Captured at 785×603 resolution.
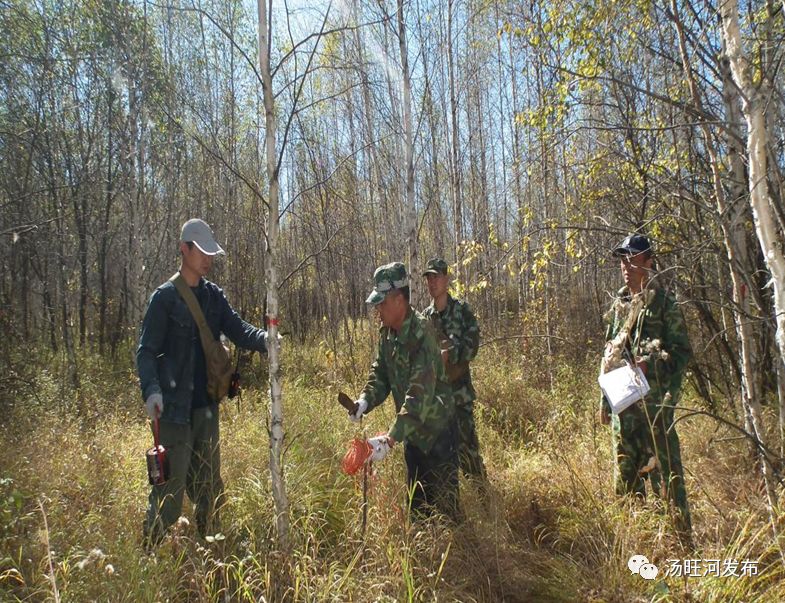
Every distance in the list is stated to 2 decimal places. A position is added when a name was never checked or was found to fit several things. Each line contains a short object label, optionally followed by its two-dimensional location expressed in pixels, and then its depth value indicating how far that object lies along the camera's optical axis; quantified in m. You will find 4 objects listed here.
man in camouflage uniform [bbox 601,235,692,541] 2.43
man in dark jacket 2.36
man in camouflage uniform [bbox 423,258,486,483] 3.27
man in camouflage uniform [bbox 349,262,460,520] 2.35
